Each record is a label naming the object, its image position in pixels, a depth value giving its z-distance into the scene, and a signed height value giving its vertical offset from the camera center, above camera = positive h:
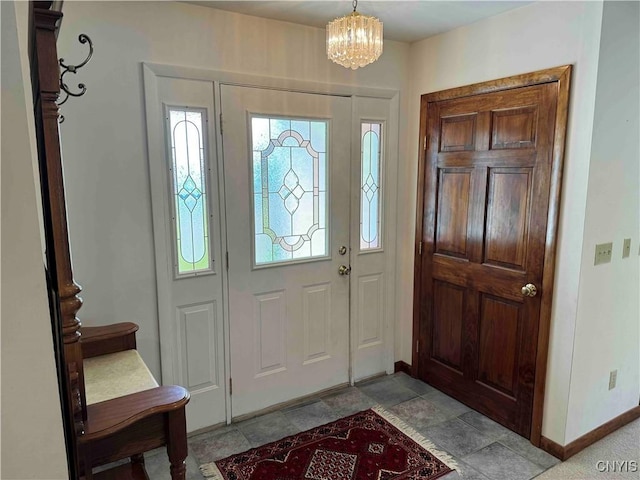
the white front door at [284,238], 2.49 -0.39
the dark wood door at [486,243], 2.34 -0.40
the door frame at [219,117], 2.20 +0.32
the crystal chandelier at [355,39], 1.91 +0.59
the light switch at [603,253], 2.21 -0.39
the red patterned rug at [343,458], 2.20 -1.48
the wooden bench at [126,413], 1.38 -0.81
